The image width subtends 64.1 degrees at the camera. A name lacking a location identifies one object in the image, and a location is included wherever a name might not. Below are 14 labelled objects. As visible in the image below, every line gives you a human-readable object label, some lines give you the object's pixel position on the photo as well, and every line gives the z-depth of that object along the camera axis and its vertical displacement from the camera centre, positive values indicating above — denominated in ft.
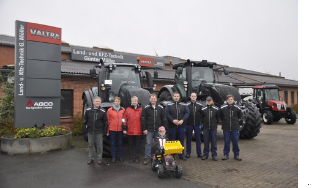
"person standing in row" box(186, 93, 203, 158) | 21.31 -2.28
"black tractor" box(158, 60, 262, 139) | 28.50 +0.99
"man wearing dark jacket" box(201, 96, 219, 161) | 20.86 -2.34
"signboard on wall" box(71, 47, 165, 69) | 49.00 +8.17
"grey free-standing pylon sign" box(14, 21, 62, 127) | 25.46 +2.30
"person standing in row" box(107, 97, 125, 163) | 19.99 -2.27
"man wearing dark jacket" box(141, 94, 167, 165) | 19.58 -1.82
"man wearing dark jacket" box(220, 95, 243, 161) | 20.76 -2.19
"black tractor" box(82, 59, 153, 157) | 24.63 +1.68
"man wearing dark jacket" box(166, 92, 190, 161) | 20.49 -1.55
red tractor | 49.03 -1.43
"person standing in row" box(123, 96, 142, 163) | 19.86 -2.40
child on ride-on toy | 17.16 -3.29
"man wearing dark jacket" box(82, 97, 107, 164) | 19.76 -2.33
